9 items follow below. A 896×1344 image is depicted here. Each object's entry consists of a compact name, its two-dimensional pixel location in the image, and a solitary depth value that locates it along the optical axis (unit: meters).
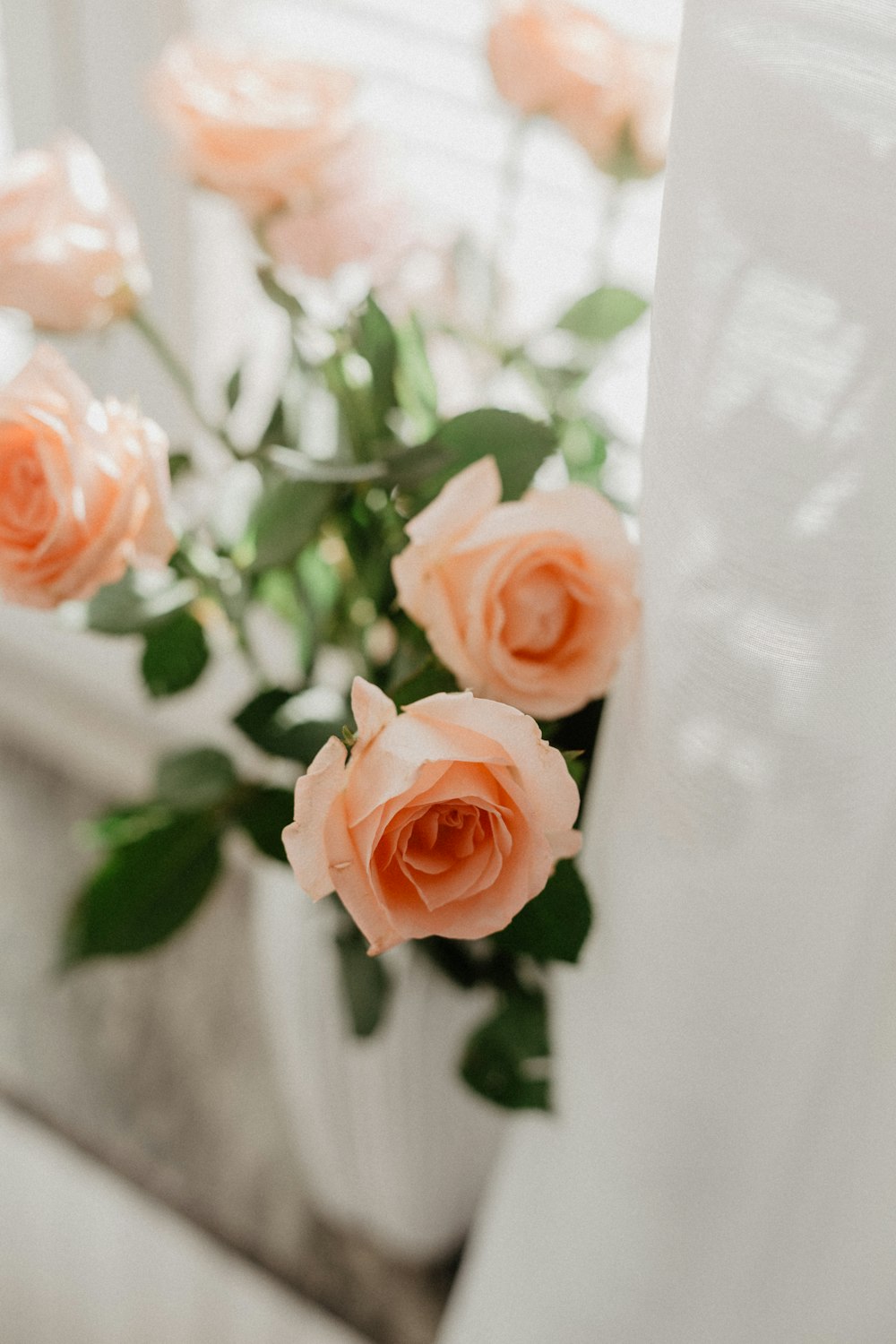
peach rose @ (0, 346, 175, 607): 0.40
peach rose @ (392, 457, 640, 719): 0.38
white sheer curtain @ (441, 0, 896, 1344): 0.34
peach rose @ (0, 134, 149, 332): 0.48
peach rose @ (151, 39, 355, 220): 0.52
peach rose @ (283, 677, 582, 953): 0.29
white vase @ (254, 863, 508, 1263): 0.69
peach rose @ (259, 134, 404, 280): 0.57
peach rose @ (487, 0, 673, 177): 0.53
